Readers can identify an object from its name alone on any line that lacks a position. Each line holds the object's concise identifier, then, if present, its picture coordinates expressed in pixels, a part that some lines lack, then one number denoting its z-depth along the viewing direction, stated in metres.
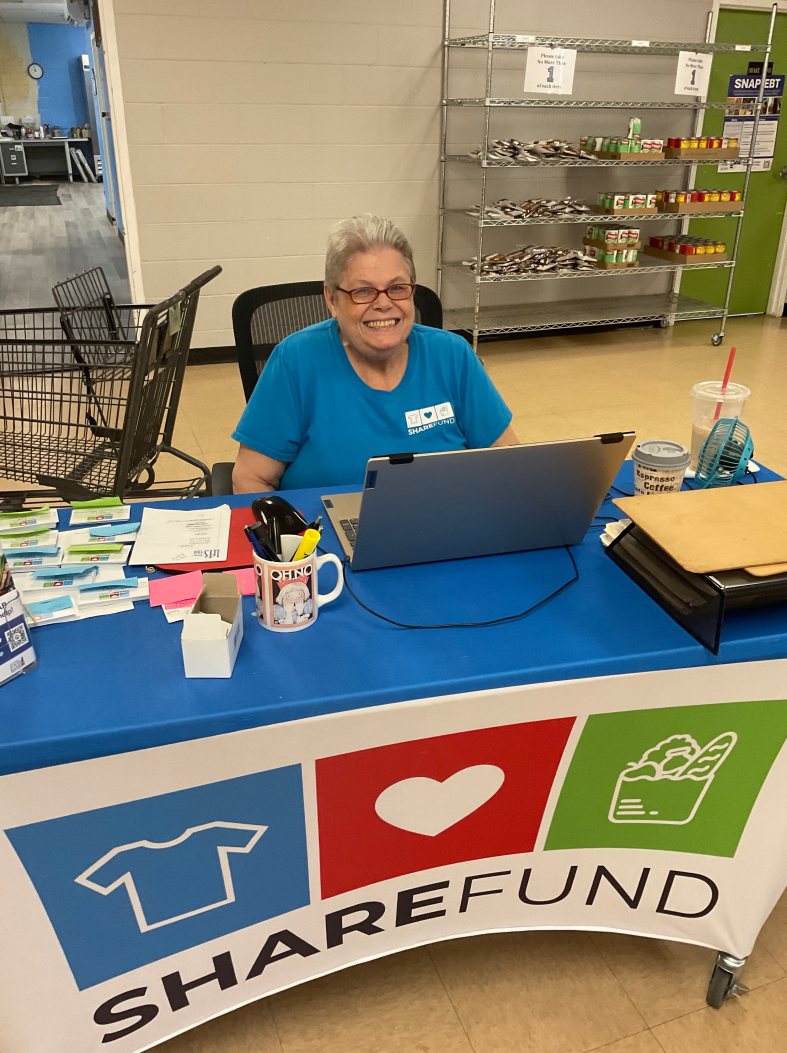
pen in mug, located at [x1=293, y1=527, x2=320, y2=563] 1.16
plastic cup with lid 1.67
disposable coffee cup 1.56
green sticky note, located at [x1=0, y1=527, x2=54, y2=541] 1.41
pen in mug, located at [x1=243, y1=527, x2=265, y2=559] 1.20
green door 5.59
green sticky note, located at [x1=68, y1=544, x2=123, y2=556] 1.39
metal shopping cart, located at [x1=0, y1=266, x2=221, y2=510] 2.16
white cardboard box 1.06
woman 1.70
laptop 1.15
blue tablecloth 1.02
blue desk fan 1.59
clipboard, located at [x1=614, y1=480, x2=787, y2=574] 1.18
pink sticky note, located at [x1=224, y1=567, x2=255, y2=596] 1.29
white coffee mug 1.16
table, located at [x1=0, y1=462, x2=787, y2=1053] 1.06
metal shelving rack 4.66
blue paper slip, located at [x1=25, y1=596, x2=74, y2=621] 1.20
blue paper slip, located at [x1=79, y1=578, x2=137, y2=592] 1.28
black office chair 2.13
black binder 1.15
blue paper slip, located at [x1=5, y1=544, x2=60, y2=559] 1.36
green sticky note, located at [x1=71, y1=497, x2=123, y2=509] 1.53
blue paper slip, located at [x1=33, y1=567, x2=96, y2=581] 1.29
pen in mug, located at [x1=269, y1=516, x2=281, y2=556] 1.20
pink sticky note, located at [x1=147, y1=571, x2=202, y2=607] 1.25
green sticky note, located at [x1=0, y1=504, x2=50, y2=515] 1.46
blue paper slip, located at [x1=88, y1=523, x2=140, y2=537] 1.45
